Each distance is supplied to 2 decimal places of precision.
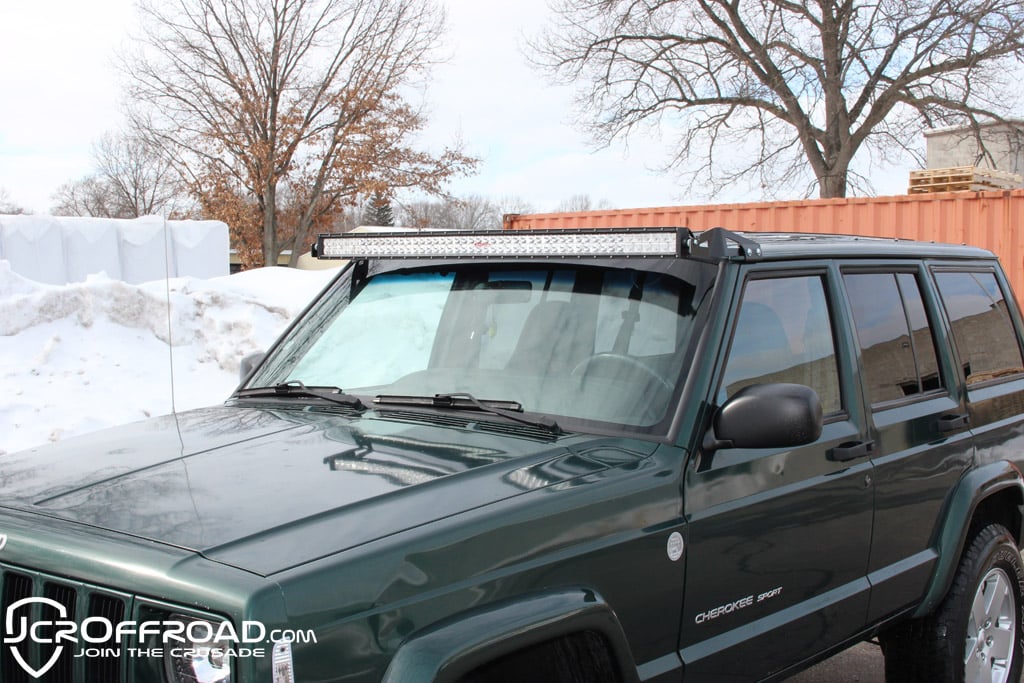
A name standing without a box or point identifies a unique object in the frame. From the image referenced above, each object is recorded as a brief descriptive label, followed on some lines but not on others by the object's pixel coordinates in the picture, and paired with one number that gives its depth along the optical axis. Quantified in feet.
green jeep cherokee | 6.81
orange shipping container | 43.68
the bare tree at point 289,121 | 107.14
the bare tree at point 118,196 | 202.18
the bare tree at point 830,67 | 91.35
